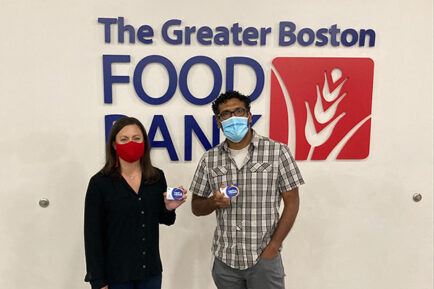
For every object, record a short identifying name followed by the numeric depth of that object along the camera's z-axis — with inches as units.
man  78.1
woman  75.5
